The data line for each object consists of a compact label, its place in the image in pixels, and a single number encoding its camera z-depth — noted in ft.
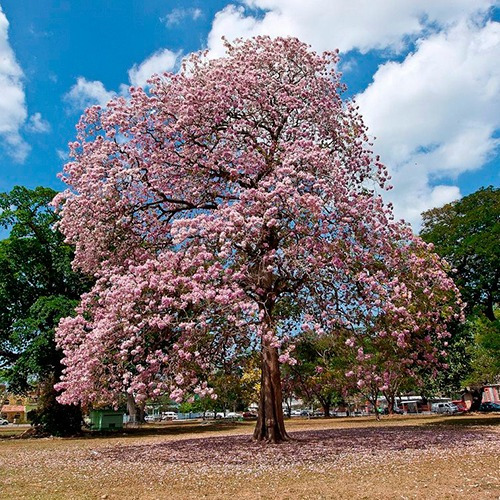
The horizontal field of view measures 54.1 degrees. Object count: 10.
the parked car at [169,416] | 278.67
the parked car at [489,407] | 185.93
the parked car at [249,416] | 215.98
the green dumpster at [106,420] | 116.26
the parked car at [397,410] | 245.04
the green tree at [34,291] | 89.51
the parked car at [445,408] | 200.85
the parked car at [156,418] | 247.21
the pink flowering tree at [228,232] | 41.37
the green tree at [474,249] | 77.92
